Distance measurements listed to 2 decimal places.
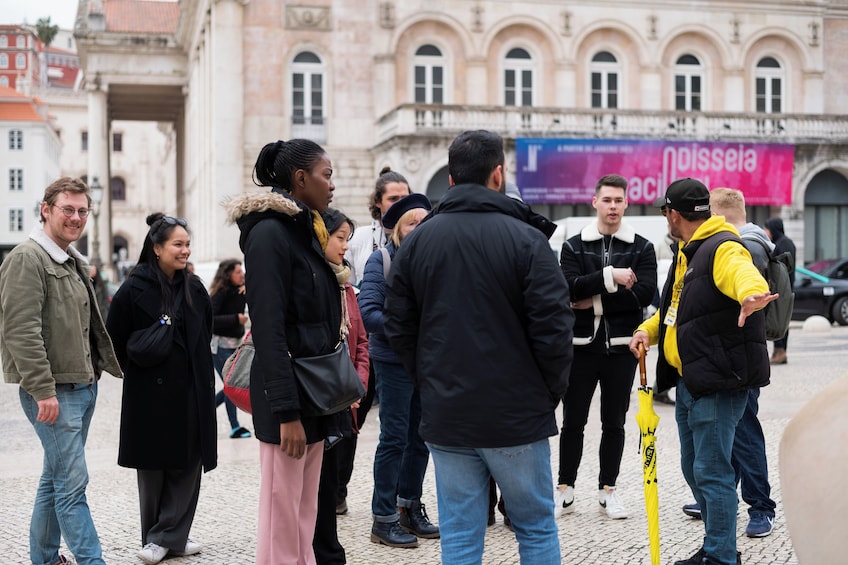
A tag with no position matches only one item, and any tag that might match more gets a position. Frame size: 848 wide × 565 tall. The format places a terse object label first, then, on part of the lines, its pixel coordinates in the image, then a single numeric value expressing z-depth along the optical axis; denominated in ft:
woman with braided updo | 14.78
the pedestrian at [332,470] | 16.56
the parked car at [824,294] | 79.00
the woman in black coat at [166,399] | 19.71
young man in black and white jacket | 22.18
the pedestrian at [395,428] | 20.70
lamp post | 104.22
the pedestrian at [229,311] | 33.76
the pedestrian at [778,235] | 44.11
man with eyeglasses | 17.26
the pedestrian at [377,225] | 23.70
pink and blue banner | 102.27
